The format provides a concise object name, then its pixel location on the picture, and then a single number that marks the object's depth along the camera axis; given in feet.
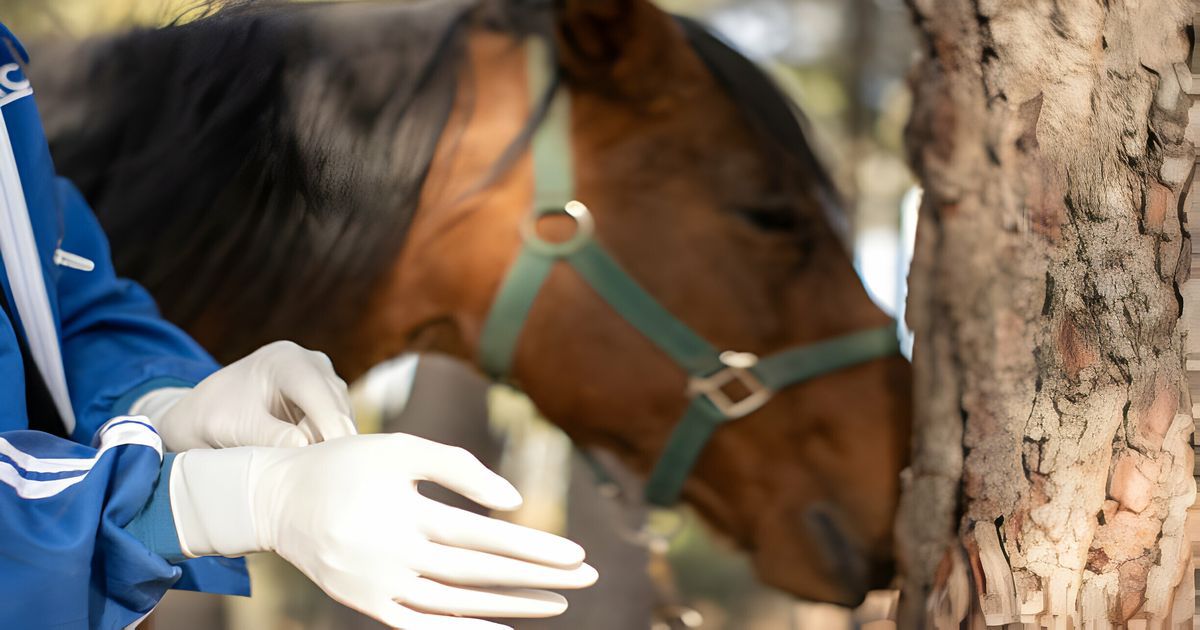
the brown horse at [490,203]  7.75
